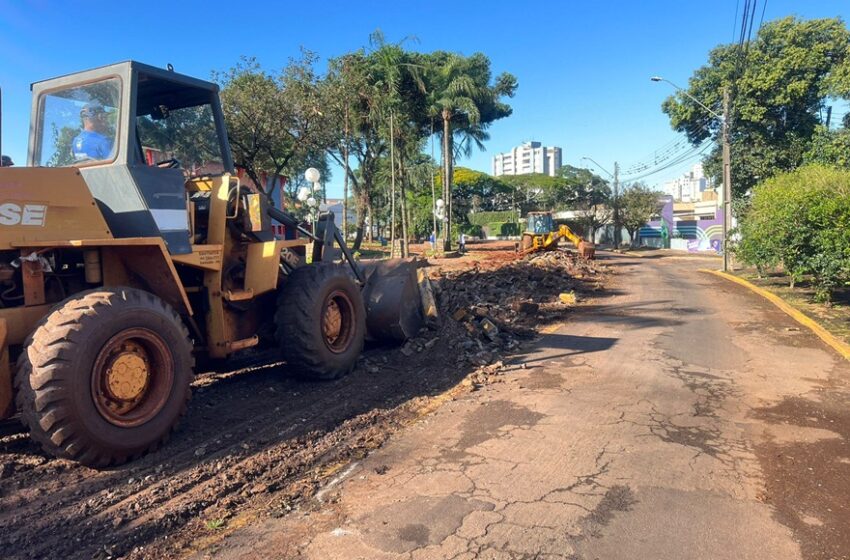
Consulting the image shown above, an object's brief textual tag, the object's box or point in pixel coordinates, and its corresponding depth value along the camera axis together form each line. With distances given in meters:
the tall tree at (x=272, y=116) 19.17
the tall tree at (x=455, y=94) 31.38
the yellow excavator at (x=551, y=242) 29.77
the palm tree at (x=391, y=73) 28.52
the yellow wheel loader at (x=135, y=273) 4.10
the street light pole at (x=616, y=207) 52.94
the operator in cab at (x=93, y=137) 5.21
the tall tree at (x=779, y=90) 30.92
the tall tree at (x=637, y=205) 54.66
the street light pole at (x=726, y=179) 25.09
